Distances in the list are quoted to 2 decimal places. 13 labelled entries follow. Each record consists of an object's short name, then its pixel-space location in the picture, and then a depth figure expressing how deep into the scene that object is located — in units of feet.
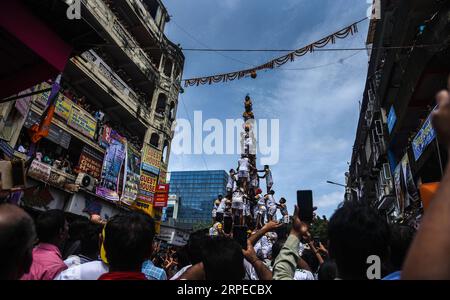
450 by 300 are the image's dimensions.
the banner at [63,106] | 47.73
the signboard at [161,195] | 69.46
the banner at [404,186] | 38.14
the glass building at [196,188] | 299.58
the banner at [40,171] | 41.45
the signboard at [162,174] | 74.53
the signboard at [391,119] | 46.11
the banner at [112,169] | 55.01
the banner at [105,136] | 57.31
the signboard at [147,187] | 66.69
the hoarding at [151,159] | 70.49
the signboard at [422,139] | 30.86
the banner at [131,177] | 60.23
